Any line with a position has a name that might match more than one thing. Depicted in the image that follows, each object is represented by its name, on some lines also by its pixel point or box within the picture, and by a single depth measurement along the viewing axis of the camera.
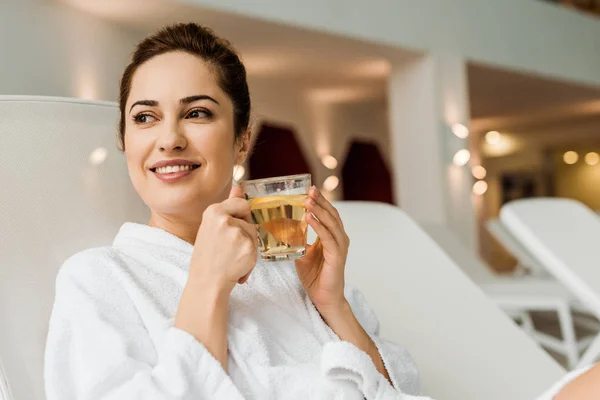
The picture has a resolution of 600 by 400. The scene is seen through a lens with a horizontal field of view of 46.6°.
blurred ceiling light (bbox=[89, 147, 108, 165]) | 1.25
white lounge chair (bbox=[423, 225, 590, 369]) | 3.21
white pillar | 6.37
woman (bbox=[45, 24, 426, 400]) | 0.88
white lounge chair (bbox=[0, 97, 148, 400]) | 1.04
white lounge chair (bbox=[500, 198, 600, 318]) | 2.20
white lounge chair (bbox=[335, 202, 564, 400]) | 1.46
